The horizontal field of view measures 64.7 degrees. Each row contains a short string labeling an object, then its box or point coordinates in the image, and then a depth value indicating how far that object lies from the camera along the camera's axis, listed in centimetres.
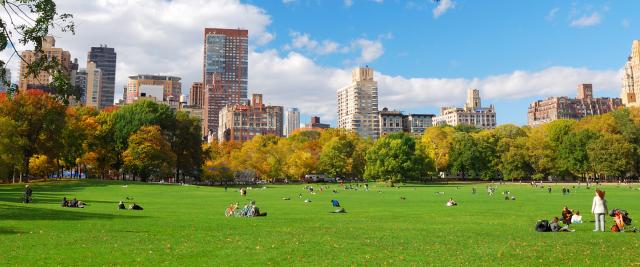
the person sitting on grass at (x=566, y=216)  2552
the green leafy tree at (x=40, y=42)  2069
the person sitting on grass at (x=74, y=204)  3566
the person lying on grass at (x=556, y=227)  2242
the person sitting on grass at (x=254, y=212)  3033
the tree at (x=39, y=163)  8942
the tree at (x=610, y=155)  11025
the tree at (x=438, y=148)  14112
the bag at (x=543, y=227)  2251
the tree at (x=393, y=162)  10838
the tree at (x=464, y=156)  13188
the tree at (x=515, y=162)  12498
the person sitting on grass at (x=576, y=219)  2673
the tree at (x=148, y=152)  9106
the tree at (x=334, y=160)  13238
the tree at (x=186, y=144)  10712
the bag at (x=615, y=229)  2203
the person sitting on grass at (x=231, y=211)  3098
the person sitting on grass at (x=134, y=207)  3489
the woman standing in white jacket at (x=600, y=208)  2227
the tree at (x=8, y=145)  6393
